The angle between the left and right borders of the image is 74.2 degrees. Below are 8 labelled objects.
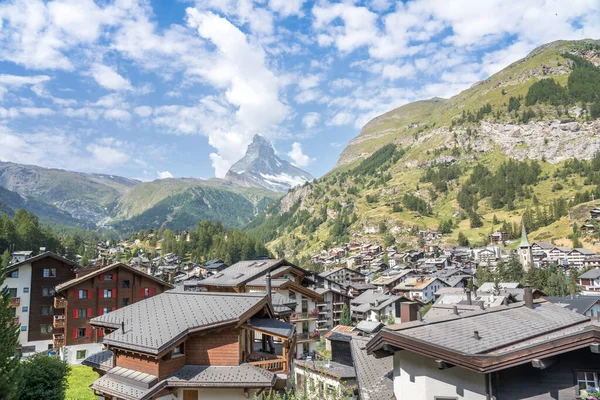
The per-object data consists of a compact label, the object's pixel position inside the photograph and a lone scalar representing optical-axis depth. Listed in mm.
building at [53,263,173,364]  45031
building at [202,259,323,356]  40250
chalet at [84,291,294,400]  15141
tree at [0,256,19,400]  14891
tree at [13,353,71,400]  20703
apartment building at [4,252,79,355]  49812
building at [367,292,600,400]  9430
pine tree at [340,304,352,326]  73312
